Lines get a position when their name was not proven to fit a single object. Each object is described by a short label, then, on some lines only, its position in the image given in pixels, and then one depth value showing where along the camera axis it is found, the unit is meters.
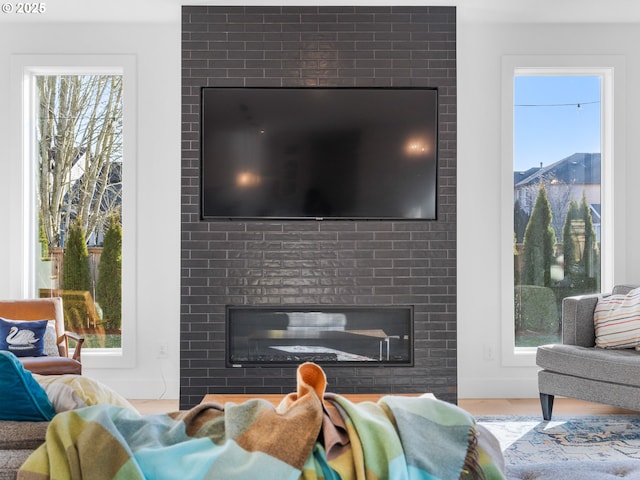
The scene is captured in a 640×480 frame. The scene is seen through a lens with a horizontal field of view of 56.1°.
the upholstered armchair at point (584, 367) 3.40
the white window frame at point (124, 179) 4.44
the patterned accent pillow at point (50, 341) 3.91
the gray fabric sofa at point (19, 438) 1.13
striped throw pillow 3.71
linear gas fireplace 4.19
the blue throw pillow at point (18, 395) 1.18
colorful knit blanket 1.06
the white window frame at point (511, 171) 4.48
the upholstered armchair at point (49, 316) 3.85
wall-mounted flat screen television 4.14
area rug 3.09
